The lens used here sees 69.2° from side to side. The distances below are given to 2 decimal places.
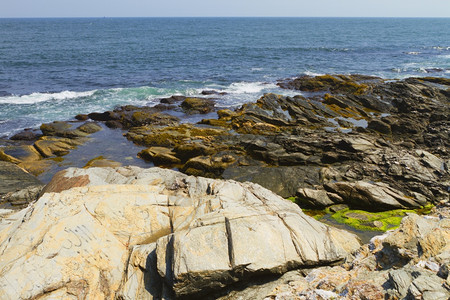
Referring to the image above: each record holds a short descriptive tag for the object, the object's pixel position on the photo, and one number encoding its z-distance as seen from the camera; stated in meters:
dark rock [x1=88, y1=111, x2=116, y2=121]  38.22
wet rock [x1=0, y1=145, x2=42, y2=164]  27.55
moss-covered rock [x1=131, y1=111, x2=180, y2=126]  36.81
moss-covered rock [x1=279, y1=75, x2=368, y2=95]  47.61
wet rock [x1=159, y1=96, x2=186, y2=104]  44.49
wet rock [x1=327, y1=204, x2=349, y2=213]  19.42
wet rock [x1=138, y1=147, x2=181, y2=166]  27.72
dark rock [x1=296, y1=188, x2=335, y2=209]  19.86
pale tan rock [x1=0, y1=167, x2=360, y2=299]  10.20
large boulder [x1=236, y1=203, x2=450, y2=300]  7.51
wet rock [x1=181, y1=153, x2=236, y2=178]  25.05
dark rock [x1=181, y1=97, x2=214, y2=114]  41.26
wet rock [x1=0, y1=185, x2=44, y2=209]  20.72
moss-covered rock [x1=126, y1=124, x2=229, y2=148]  31.14
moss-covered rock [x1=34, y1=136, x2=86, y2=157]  29.26
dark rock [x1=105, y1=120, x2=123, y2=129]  36.50
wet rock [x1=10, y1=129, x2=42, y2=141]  32.41
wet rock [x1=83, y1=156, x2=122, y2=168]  26.71
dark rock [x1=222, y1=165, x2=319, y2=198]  22.30
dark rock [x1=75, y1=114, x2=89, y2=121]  38.26
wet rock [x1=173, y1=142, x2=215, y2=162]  27.45
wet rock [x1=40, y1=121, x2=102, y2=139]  33.12
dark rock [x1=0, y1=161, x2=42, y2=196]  22.62
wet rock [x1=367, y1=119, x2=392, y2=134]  30.69
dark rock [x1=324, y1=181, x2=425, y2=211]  19.39
